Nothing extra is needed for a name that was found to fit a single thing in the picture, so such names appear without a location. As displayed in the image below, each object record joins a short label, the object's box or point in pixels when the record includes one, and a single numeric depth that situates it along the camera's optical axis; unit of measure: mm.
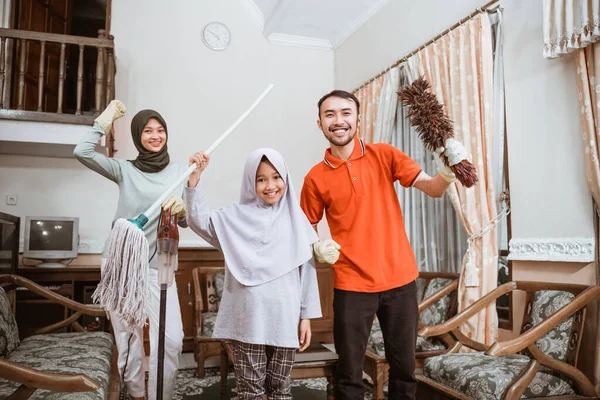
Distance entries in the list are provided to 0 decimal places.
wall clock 4809
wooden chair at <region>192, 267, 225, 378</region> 3197
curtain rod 2830
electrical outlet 4121
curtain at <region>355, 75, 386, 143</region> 4121
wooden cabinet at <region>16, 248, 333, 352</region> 3664
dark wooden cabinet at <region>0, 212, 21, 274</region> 2670
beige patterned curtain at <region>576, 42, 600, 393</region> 2082
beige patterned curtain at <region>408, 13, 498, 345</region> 2678
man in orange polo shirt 1750
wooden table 2072
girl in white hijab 1646
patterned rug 2891
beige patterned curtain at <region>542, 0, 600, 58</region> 2066
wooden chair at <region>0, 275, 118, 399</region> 1262
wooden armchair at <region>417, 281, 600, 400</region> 1762
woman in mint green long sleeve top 2076
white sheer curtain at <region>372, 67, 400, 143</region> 3881
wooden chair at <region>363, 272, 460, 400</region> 2434
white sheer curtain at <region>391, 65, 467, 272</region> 3295
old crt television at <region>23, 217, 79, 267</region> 3838
